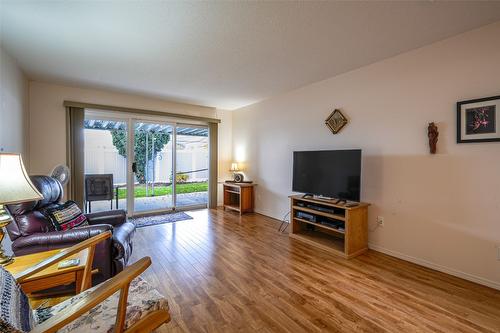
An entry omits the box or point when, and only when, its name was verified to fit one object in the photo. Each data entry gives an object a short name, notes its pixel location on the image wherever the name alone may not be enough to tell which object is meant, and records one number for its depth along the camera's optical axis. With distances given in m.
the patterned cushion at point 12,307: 0.78
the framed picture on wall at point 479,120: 2.03
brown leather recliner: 1.82
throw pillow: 2.14
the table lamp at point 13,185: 1.26
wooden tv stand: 2.71
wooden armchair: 0.88
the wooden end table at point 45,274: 1.39
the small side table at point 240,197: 4.71
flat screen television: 2.77
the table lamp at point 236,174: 5.13
